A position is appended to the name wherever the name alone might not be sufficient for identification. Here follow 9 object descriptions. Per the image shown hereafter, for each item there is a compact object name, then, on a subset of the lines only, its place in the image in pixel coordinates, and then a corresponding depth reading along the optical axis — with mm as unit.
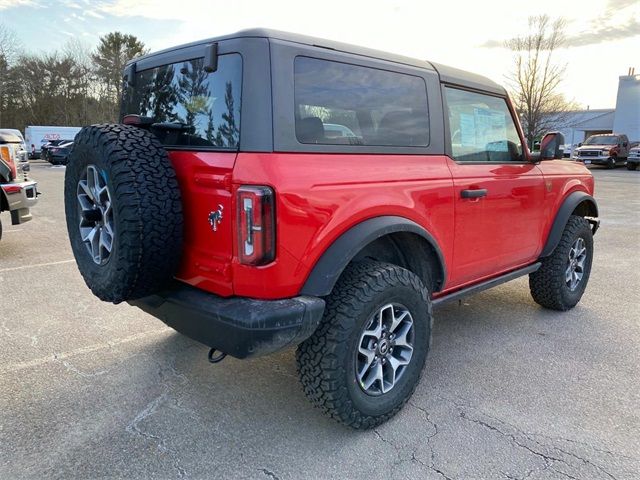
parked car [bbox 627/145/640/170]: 25547
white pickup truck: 5805
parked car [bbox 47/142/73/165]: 26578
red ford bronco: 2145
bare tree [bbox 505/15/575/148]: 29359
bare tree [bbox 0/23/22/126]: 36906
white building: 37750
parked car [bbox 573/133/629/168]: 26141
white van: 34250
